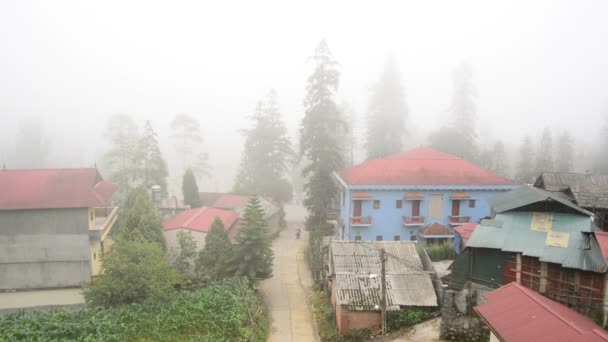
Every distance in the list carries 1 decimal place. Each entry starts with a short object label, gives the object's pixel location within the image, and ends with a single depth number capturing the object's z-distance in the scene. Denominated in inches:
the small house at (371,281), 869.2
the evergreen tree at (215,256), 1121.4
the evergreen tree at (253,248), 1085.8
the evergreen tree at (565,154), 2343.8
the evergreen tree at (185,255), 1175.0
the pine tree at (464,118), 2103.8
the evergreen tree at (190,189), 1790.1
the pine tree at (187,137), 2402.8
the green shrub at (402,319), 856.9
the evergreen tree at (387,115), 2156.7
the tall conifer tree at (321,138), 1562.5
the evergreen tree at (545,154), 2215.8
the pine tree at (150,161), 1745.8
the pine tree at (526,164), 2215.4
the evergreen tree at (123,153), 1736.0
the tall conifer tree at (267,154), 1989.4
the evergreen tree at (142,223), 1150.2
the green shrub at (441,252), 1179.3
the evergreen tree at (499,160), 2265.3
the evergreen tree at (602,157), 2317.9
